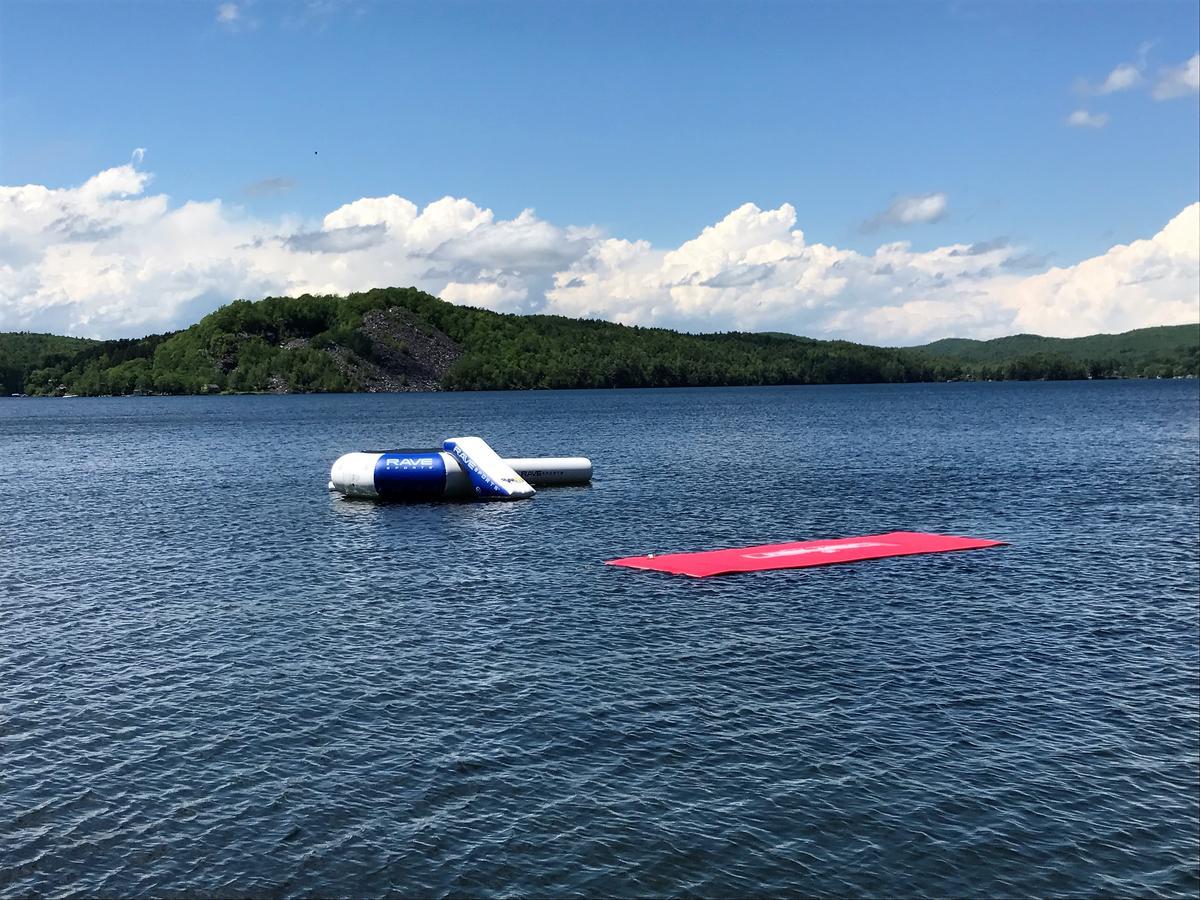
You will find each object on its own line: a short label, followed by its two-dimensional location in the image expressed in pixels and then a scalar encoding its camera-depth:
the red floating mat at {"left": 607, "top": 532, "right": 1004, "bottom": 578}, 37.28
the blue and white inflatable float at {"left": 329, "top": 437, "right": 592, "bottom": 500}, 58.19
